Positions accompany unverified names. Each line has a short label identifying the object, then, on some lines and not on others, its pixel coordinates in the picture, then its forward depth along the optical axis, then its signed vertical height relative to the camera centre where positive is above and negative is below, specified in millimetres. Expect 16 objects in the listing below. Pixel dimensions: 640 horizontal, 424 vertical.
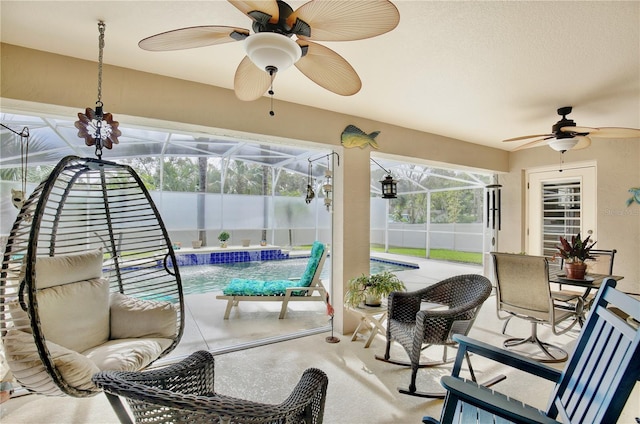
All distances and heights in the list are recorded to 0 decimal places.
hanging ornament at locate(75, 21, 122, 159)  1852 +526
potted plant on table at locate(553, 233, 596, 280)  2891 -385
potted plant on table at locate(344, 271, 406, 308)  2900 -707
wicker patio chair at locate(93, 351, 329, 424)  899 -610
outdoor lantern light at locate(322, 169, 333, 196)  3796 +347
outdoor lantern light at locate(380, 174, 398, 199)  3799 +348
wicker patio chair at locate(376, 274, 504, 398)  2240 -798
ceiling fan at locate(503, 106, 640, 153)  2756 +769
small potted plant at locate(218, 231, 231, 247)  7308 -580
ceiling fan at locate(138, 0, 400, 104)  1136 +748
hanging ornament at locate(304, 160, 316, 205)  5004 +333
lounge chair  3787 -939
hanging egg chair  1425 -634
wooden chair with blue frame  996 -644
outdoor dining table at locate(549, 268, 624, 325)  2734 -592
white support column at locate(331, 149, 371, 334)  3377 -130
